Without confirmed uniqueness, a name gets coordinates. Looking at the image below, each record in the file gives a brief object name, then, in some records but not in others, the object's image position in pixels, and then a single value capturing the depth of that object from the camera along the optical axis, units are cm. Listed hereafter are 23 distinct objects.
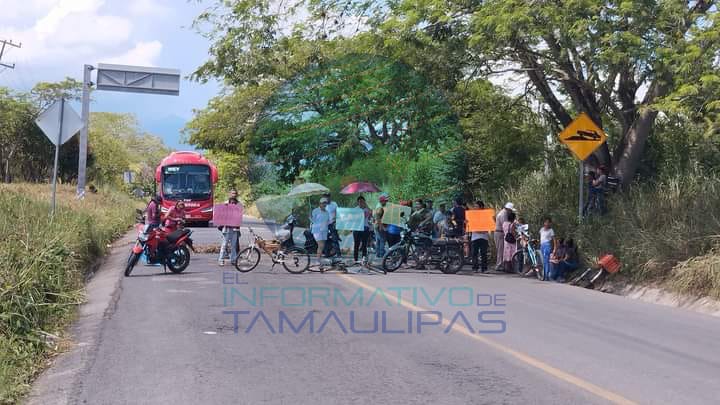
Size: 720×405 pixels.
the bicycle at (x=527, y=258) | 1827
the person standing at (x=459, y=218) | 2006
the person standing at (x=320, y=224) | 1834
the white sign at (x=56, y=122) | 1675
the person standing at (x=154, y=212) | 1795
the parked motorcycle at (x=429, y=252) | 1848
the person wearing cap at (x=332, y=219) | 1952
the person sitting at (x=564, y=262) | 1753
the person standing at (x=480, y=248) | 1972
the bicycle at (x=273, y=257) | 1720
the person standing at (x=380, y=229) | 2072
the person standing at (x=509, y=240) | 1920
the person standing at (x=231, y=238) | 1863
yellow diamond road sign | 1777
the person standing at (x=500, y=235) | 1970
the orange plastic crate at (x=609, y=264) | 1587
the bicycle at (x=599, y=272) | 1591
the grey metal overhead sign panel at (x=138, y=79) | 3881
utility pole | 5000
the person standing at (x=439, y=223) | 2016
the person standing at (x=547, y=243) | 1777
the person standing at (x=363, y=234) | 2073
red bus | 3753
